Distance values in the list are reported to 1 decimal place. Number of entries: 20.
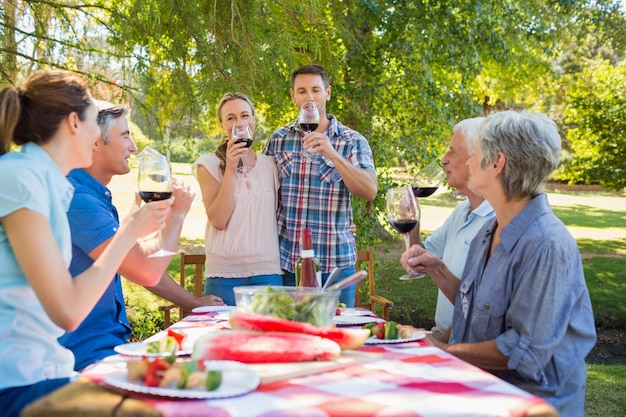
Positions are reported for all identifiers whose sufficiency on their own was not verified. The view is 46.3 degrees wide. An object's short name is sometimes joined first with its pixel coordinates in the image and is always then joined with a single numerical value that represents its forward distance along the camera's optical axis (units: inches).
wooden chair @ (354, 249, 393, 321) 170.6
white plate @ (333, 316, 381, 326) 104.2
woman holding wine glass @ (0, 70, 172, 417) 74.5
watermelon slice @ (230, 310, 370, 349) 81.1
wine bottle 108.7
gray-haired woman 91.7
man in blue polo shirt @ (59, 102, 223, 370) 105.3
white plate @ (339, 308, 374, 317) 114.2
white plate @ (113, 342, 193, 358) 80.7
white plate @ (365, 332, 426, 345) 89.8
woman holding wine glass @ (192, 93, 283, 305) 149.6
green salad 83.1
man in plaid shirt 154.3
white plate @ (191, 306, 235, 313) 119.0
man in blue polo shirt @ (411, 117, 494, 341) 134.0
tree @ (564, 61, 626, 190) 379.9
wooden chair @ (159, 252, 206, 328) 170.4
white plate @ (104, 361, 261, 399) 62.4
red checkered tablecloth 61.1
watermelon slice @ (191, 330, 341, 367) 76.9
